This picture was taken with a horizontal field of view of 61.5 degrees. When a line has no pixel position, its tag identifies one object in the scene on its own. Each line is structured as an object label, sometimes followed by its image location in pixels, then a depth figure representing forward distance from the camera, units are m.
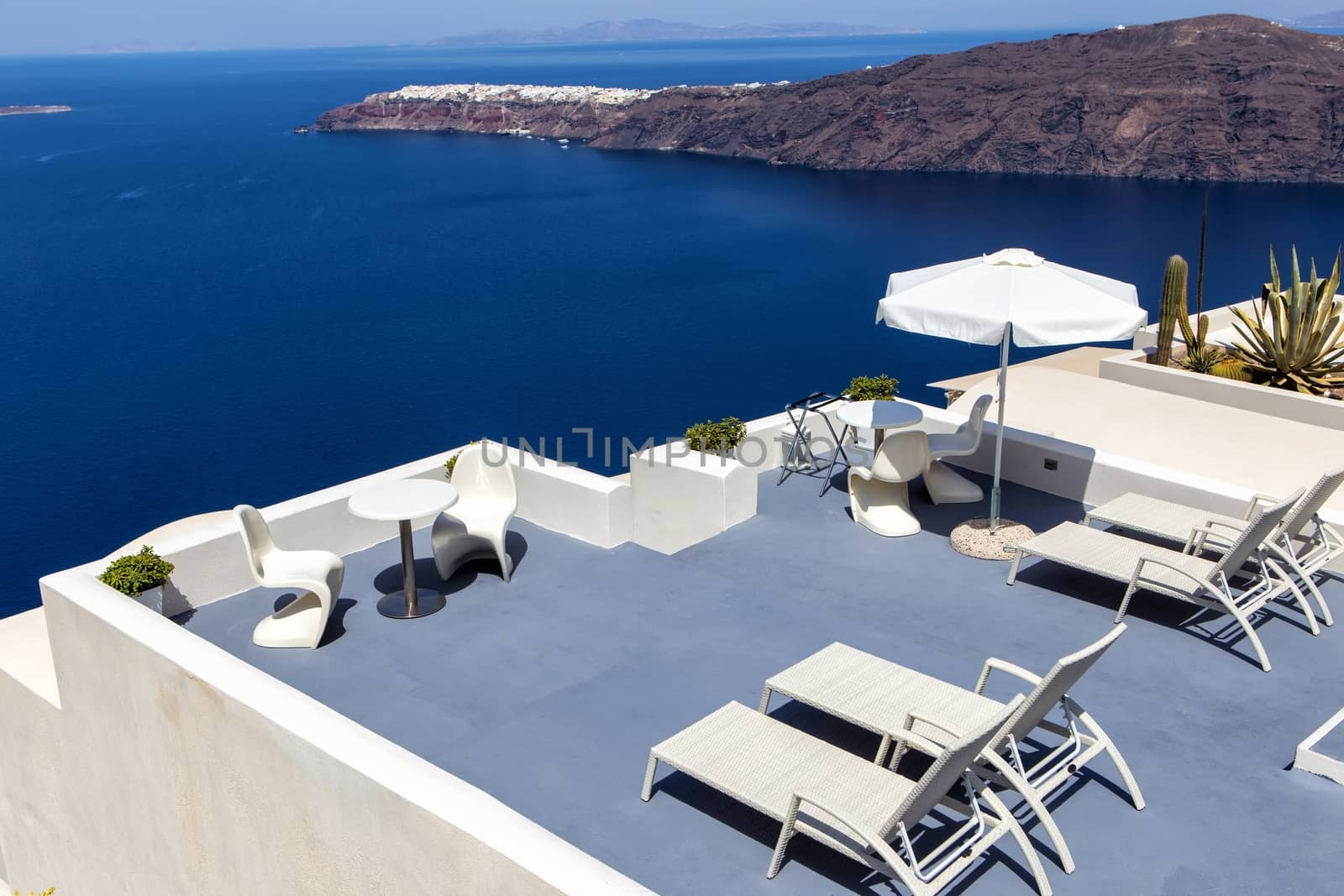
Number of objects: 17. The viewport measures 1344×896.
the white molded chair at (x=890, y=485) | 7.41
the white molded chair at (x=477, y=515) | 7.01
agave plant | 12.32
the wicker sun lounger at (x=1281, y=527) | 6.14
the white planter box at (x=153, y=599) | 6.42
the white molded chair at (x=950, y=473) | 7.77
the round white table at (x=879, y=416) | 7.80
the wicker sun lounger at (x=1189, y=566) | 5.77
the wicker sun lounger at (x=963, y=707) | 4.16
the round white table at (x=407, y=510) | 6.45
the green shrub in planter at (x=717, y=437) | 7.91
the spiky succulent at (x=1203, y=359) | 13.39
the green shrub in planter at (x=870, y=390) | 8.84
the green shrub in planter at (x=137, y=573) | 6.35
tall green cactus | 13.84
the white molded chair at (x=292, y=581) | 6.21
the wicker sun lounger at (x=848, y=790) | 3.81
